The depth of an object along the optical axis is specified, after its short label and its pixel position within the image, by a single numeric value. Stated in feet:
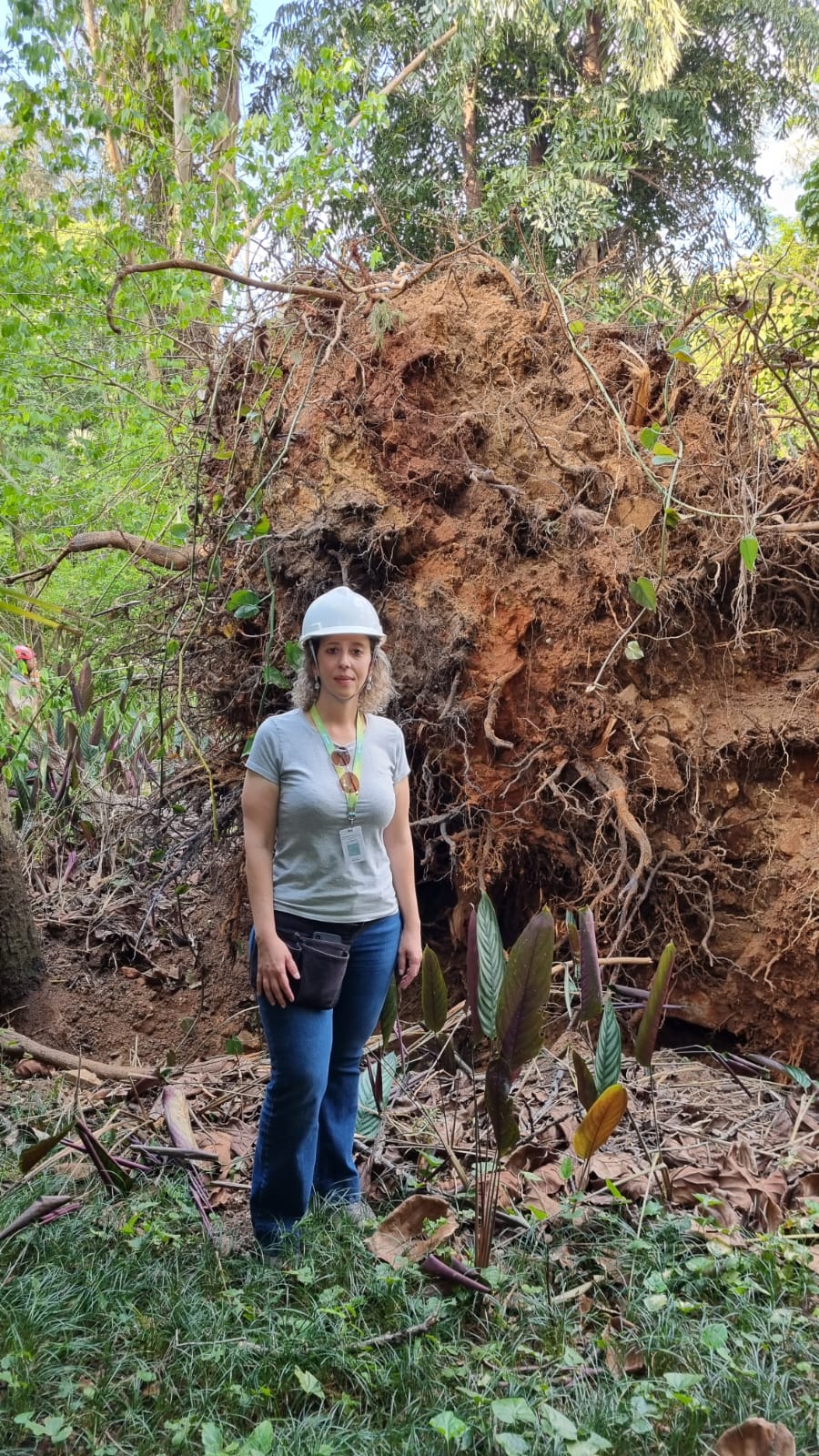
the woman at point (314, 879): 9.07
